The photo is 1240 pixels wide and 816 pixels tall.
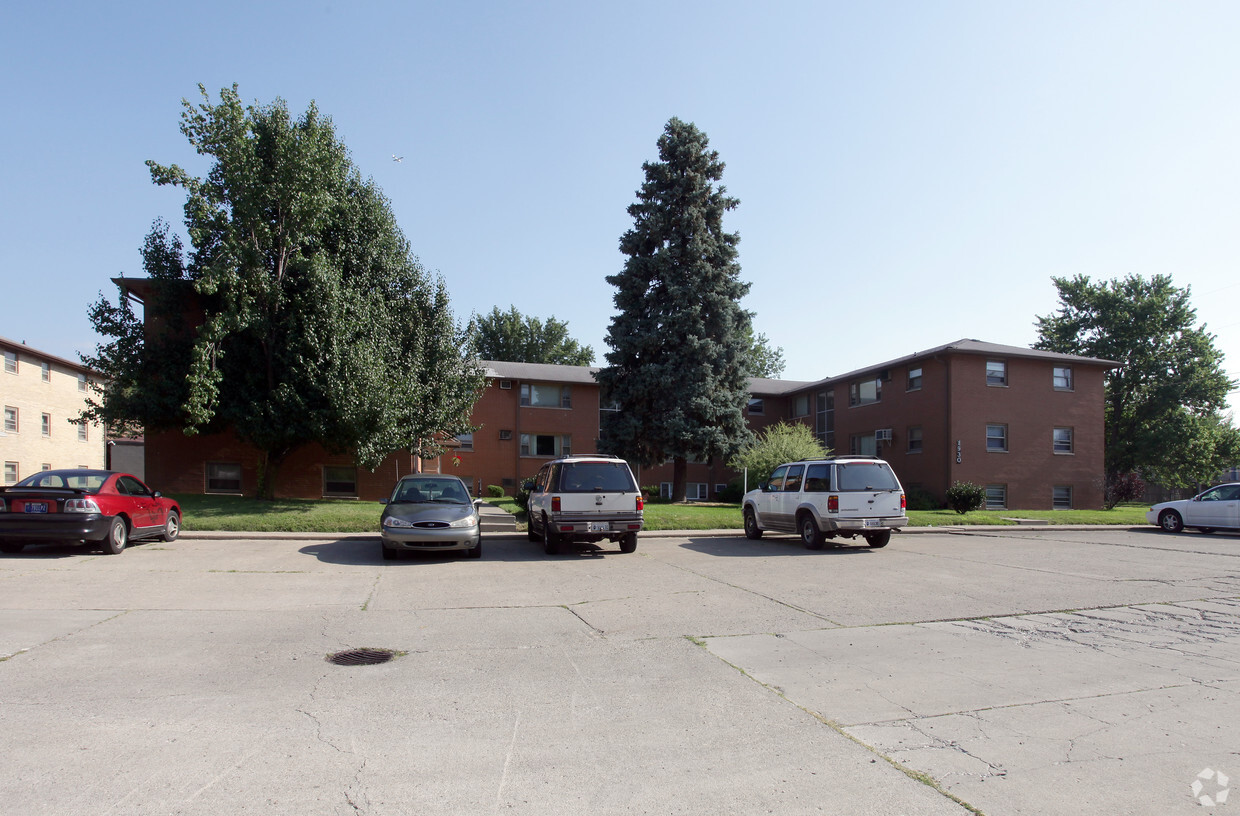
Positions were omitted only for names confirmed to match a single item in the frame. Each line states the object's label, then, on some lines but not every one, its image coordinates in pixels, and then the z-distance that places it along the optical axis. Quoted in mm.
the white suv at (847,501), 14922
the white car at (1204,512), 20250
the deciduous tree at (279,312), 20750
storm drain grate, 6340
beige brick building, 35844
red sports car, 12469
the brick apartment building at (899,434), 26938
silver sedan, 13023
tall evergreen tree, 27531
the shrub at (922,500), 28984
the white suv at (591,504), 14102
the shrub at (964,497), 23906
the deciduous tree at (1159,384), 41156
